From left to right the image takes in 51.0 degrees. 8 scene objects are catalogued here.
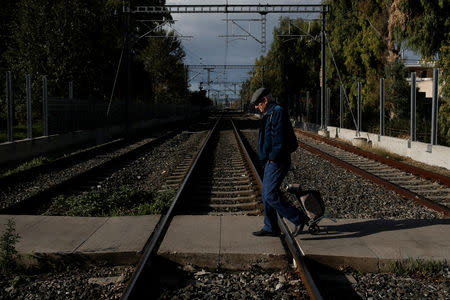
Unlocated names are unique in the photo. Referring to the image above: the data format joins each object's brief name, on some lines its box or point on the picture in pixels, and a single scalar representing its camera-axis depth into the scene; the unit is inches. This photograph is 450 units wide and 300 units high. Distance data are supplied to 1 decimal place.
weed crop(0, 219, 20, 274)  190.9
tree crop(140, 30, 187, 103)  1985.7
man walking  209.3
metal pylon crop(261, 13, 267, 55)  1165.0
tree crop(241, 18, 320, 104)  1798.7
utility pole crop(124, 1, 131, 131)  1093.1
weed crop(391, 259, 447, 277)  187.0
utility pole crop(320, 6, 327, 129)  1092.4
